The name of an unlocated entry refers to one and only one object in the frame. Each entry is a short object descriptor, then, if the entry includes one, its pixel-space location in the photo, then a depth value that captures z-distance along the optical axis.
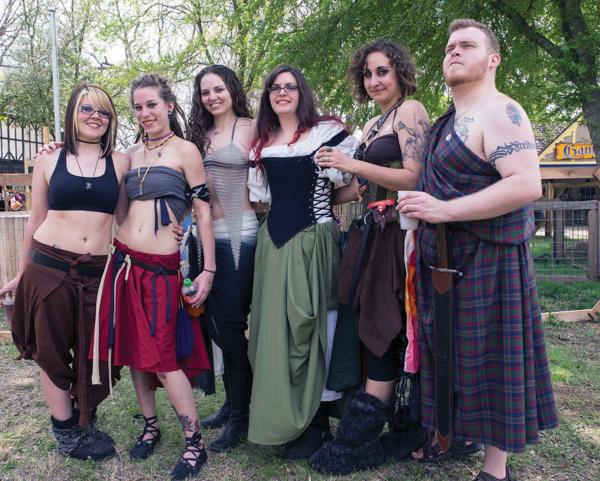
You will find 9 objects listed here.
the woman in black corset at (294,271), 2.52
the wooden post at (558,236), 7.25
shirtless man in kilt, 2.02
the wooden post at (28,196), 9.52
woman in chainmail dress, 2.77
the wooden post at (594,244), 6.64
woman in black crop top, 2.59
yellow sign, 17.38
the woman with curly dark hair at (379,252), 2.33
